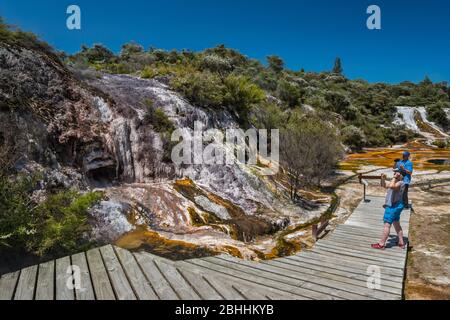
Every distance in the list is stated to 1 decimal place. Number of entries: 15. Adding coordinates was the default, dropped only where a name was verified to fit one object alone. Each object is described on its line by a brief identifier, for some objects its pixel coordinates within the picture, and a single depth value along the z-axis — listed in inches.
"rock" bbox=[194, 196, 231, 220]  349.9
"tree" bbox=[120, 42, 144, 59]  1453.0
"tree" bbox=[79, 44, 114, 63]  1283.2
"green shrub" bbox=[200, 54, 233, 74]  870.4
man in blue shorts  230.7
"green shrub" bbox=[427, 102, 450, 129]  2183.8
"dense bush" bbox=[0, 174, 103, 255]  175.0
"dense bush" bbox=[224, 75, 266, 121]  625.6
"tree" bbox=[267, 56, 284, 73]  2079.2
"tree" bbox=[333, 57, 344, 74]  3411.2
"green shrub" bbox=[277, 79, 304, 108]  1310.3
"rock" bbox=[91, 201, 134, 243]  245.8
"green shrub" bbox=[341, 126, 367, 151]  1482.5
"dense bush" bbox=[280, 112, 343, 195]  496.7
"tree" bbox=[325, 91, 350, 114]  1747.0
